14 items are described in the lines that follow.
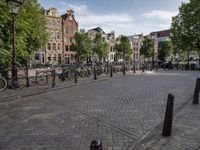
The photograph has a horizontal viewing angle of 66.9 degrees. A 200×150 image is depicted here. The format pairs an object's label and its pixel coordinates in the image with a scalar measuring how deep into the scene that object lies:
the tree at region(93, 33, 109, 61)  33.72
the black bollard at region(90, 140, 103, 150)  1.61
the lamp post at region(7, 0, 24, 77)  7.15
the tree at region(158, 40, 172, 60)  37.82
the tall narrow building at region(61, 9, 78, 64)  40.53
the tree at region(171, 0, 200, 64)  24.14
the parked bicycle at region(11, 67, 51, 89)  7.74
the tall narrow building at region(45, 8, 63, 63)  37.66
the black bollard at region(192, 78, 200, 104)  5.72
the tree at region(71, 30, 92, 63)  31.23
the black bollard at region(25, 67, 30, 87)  8.16
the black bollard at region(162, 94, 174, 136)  3.37
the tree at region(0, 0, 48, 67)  8.22
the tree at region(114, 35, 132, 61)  36.09
